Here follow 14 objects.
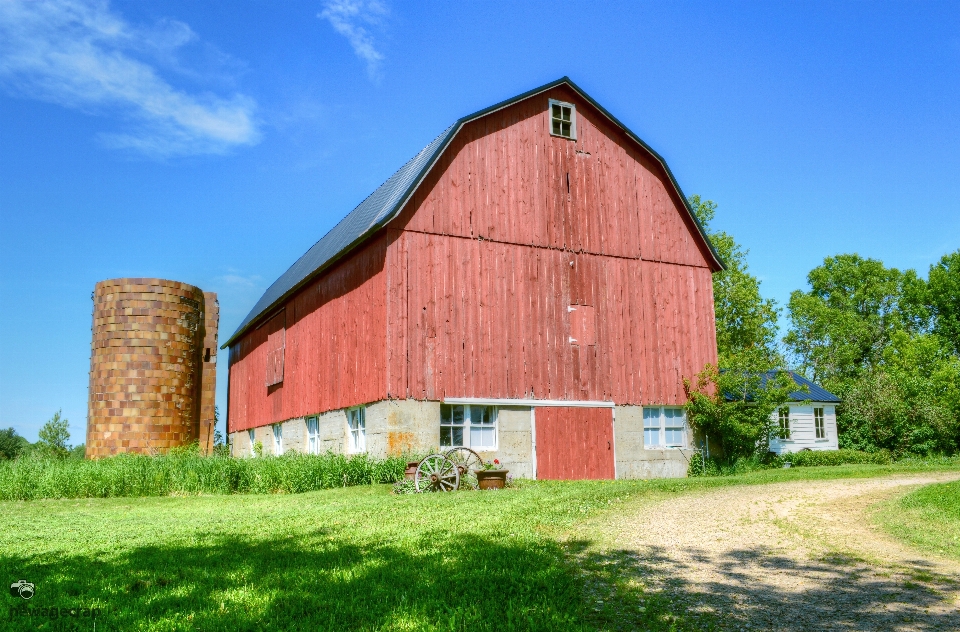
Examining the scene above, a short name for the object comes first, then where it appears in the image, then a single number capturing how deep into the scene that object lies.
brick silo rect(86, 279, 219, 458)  27.02
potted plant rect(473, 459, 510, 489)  16.02
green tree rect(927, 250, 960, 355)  49.38
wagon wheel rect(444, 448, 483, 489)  16.47
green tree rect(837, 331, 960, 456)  31.81
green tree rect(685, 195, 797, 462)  22.59
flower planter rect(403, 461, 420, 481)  15.95
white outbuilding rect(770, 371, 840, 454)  32.22
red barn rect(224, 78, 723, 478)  19.31
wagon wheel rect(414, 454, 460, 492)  15.73
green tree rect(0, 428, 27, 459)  44.72
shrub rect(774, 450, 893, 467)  28.38
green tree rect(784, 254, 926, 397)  51.78
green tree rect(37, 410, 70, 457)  32.06
